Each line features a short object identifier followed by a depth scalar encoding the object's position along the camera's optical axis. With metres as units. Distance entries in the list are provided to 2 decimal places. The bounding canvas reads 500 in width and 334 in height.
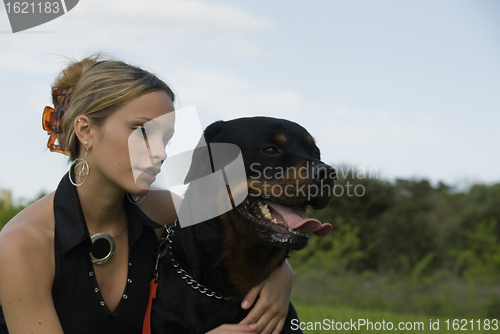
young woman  2.04
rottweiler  2.14
